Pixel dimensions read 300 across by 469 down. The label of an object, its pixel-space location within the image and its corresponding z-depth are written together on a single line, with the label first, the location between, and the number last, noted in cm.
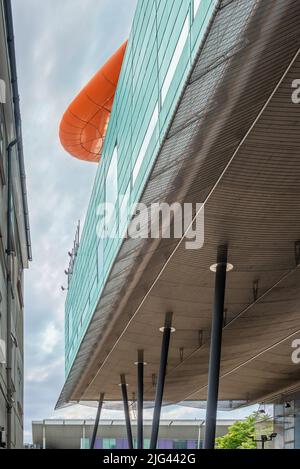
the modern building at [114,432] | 7456
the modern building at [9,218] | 2247
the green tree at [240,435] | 6081
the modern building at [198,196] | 1119
